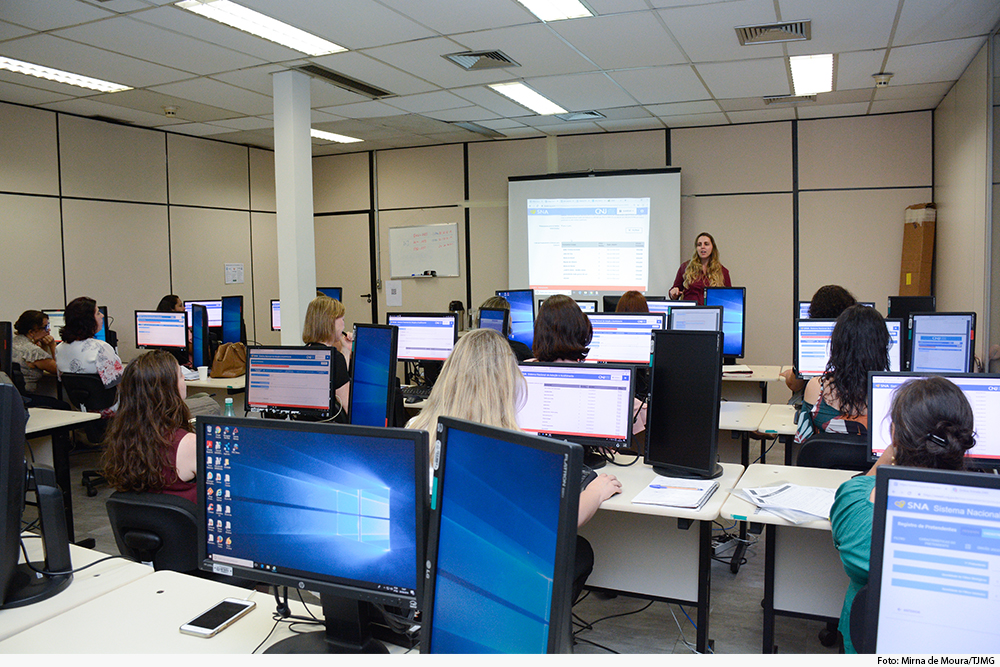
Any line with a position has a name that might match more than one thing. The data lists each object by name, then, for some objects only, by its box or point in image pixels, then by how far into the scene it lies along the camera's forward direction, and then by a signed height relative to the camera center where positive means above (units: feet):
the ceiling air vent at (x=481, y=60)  16.69 +5.80
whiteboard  29.45 +1.98
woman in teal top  5.36 -1.15
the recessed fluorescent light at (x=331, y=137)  26.45 +6.24
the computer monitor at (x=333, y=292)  27.83 +0.18
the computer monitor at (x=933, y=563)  3.52 -1.41
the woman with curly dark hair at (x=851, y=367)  9.46 -1.02
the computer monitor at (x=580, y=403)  8.63 -1.37
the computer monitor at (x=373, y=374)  11.19 -1.29
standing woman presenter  20.33 +0.66
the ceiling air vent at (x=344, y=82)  17.72 +5.81
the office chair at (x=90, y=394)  15.90 -2.25
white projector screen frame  25.50 +3.76
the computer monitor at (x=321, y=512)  4.37 -1.44
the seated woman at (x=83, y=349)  15.97 -1.18
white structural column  18.13 +2.70
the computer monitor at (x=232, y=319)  22.82 -0.73
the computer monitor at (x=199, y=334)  19.97 -1.06
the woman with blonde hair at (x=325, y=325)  13.11 -0.54
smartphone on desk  5.06 -2.42
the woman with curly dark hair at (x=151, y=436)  7.49 -1.53
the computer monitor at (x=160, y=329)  20.61 -0.96
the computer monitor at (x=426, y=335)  16.26 -0.93
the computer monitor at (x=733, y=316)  17.38 -0.55
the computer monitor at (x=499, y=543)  3.22 -1.27
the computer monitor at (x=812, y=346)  13.51 -1.02
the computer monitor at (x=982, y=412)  7.91 -1.36
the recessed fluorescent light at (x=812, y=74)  17.38 +5.89
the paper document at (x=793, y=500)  7.21 -2.26
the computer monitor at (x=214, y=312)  24.67 -0.53
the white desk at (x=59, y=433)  12.38 -2.46
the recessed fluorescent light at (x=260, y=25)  13.60 +5.77
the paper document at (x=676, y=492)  7.65 -2.28
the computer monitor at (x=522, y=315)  19.77 -0.56
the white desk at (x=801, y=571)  8.31 -3.35
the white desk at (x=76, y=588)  5.16 -2.43
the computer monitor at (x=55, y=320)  20.86 -0.66
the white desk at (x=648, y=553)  8.55 -3.36
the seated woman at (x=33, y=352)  18.24 -1.42
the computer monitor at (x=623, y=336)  14.44 -0.87
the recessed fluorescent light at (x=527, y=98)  19.92 +6.02
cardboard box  22.16 +1.44
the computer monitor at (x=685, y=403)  8.38 -1.34
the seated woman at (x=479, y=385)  5.95 -0.78
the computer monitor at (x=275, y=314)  27.22 -0.68
